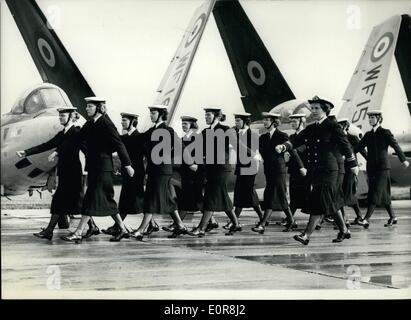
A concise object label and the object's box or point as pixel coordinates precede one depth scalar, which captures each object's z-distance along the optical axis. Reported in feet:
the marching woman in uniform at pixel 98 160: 22.35
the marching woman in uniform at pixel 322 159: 22.27
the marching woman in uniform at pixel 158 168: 23.48
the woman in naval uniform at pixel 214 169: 24.66
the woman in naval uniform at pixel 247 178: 26.35
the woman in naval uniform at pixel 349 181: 27.63
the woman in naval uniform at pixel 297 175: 28.07
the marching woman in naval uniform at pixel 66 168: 23.57
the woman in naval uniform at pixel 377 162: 27.71
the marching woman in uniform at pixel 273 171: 26.53
